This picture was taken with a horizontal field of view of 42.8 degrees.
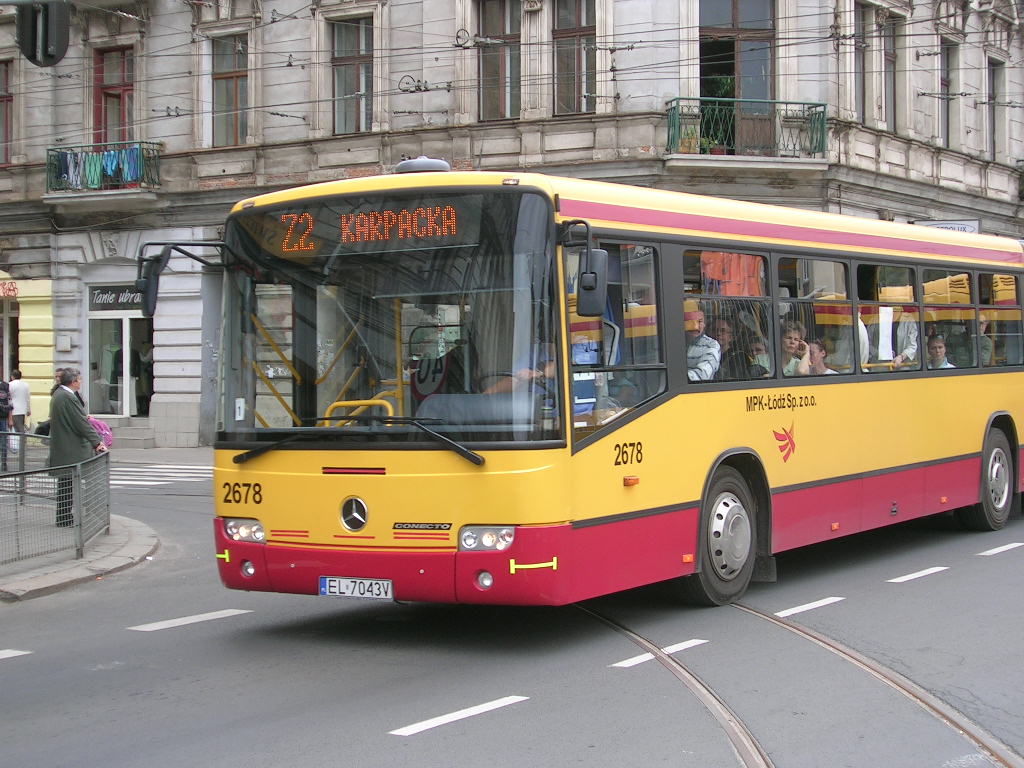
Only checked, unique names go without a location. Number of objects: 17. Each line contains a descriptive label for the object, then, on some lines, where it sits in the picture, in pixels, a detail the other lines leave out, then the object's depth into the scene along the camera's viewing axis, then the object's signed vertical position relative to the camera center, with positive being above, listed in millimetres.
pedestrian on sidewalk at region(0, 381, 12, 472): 25781 +34
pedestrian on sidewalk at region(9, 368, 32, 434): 27375 +180
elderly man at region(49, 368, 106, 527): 15117 -266
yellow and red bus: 7676 +78
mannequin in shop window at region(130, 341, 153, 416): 30234 +755
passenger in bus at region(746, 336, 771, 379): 9898 +333
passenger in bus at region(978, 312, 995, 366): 13688 +587
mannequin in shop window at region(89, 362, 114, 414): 30703 +442
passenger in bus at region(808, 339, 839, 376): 10641 +364
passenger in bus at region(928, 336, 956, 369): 12555 +464
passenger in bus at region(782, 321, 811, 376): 10320 +402
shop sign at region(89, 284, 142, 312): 30094 +2538
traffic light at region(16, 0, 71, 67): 11648 +3356
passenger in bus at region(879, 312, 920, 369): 11938 +556
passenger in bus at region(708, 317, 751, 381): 9516 +368
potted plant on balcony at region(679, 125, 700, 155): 24422 +4894
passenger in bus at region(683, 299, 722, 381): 9203 +386
